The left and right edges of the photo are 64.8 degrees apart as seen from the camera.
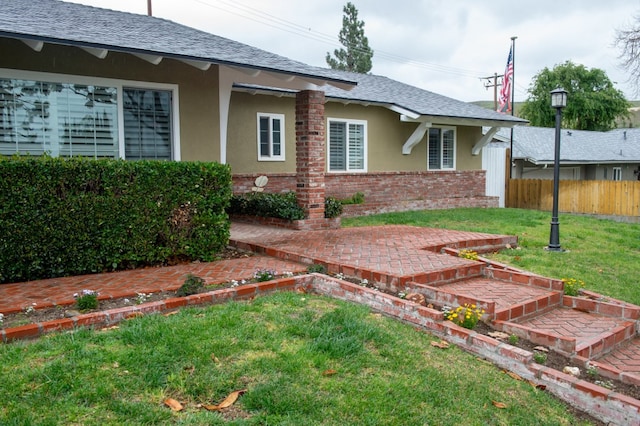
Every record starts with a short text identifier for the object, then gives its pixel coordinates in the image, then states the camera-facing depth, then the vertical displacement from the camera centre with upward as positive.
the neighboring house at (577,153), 23.53 +1.21
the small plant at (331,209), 10.42 -0.66
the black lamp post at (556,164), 8.97 +0.23
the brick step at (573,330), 4.45 -1.51
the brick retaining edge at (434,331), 3.68 -1.35
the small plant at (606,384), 3.93 -1.63
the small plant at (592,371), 4.10 -1.58
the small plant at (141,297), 4.77 -1.17
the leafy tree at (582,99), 40.78 +6.35
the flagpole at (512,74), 19.19 +3.97
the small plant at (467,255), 7.00 -1.10
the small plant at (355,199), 14.18 -0.64
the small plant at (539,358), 4.20 -1.51
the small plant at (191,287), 4.92 -1.09
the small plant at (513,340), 4.48 -1.45
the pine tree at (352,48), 40.97 +10.52
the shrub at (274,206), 9.97 -0.61
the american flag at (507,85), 19.52 +3.61
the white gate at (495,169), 19.34 +0.31
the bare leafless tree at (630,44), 13.61 +3.63
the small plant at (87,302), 4.50 -1.12
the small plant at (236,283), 5.38 -1.15
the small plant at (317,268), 6.07 -1.11
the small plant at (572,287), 5.94 -1.32
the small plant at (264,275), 5.55 -1.10
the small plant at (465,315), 4.63 -1.30
